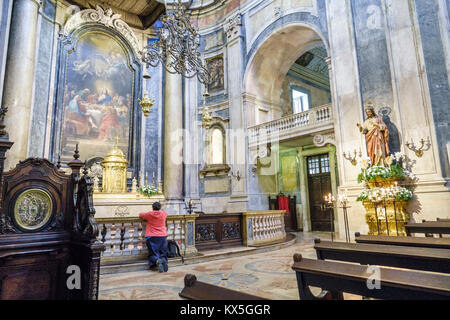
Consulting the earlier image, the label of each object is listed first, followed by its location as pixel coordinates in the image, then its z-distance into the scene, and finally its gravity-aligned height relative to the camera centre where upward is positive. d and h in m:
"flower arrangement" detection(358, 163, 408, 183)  7.33 +0.71
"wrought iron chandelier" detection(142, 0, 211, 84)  6.68 +3.82
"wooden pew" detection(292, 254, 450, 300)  1.97 -0.59
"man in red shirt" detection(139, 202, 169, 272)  5.32 -0.47
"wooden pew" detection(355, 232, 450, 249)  3.54 -0.51
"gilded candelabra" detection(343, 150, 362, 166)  8.57 +1.30
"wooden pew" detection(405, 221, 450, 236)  4.50 -0.43
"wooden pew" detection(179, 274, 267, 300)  1.67 -0.51
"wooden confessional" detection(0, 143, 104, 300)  2.97 -0.25
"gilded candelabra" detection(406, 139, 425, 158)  7.53 +1.32
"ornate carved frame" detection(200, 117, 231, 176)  12.64 +2.40
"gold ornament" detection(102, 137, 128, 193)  9.17 +1.13
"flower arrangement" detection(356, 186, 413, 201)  7.01 +0.18
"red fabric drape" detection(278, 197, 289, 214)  12.78 +0.01
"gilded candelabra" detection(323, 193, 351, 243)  6.41 +0.06
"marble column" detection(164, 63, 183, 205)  12.37 +3.04
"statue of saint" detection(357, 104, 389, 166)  7.78 +1.67
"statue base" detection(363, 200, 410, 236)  7.17 -0.39
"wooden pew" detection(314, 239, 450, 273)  2.76 -0.55
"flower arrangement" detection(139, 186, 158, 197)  8.94 +0.53
